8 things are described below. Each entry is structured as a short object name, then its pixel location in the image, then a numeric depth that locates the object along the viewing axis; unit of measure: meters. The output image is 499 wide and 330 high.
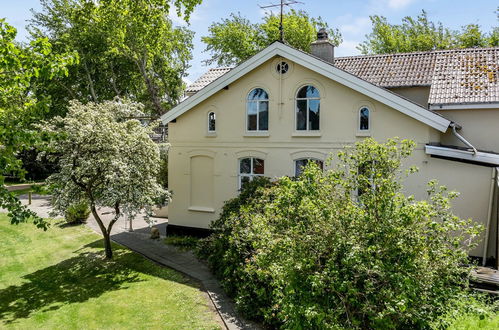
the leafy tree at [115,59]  32.78
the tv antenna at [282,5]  15.66
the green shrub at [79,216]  20.54
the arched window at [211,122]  16.84
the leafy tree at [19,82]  7.14
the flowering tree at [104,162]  12.80
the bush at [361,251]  6.23
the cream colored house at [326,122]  12.75
